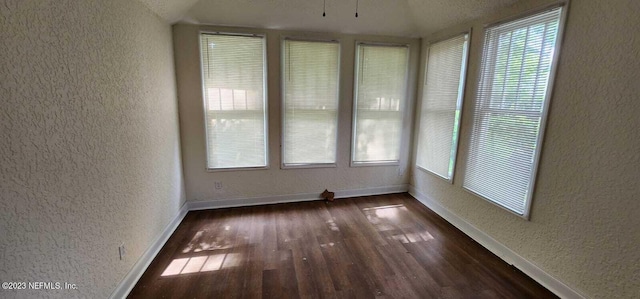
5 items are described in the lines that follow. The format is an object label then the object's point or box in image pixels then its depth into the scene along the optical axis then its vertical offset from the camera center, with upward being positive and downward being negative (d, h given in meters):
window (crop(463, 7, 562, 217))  1.98 +0.05
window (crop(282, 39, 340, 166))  3.18 +0.08
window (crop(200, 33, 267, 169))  2.96 +0.08
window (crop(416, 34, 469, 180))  2.82 +0.08
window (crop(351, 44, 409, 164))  3.39 +0.10
